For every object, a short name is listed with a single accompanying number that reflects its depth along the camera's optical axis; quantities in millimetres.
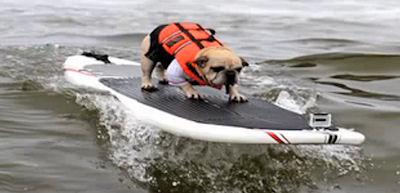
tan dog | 5355
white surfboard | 4836
